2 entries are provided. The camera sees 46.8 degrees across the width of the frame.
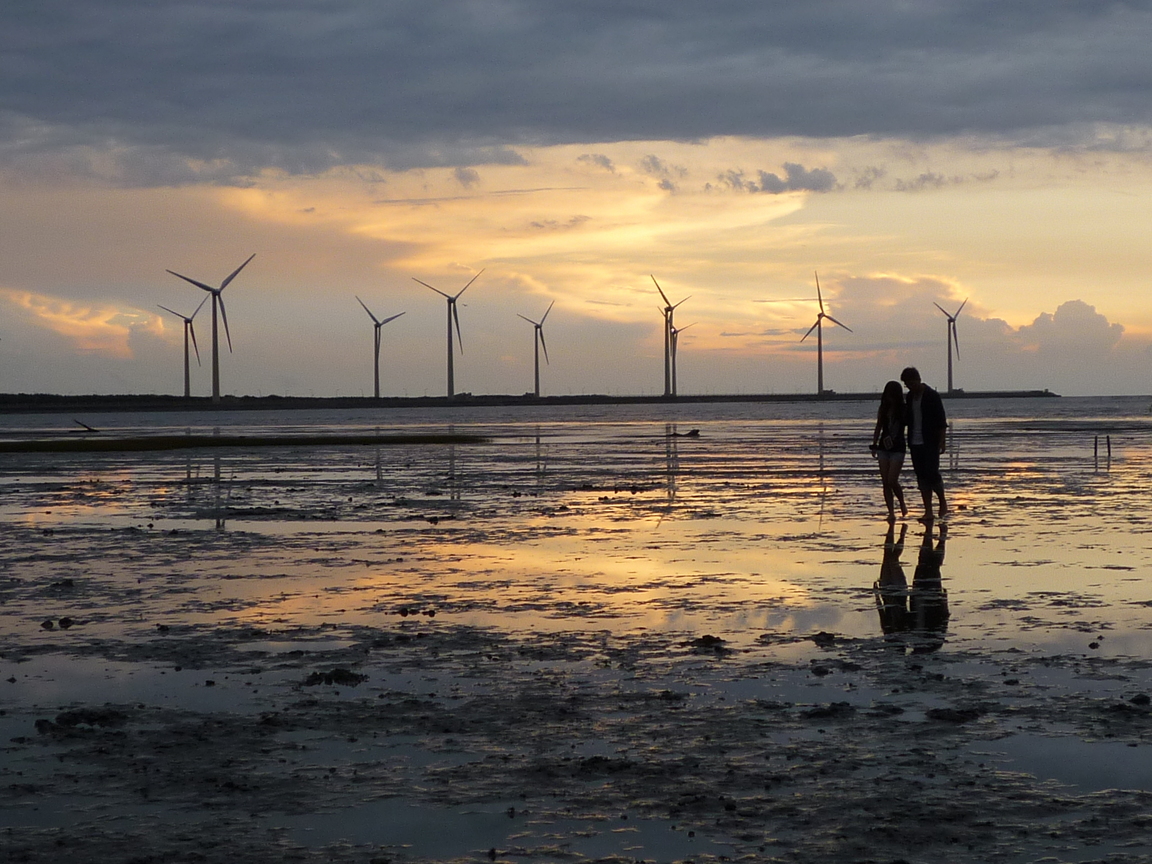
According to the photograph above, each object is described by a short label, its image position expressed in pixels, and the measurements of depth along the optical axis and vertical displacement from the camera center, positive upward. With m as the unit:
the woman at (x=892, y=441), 22.97 -0.53
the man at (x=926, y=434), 22.55 -0.40
